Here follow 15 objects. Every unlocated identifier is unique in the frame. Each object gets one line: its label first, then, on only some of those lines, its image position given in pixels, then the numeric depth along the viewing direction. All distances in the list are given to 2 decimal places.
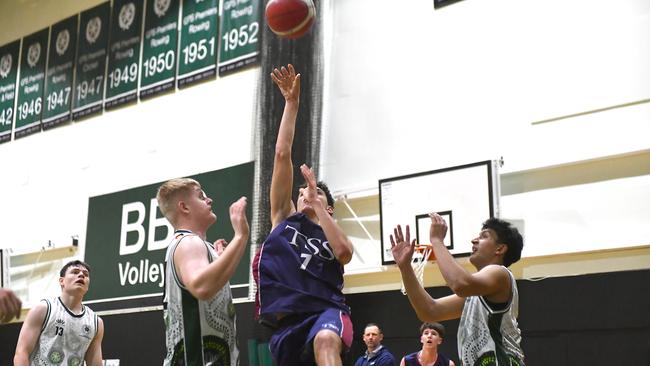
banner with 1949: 13.99
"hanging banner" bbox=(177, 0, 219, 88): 12.78
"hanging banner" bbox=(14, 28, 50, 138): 15.45
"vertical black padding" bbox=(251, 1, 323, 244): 10.41
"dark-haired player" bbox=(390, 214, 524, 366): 4.58
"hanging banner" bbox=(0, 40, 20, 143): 16.02
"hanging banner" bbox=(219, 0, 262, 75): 12.07
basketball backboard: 8.84
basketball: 7.55
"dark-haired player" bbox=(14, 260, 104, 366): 6.82
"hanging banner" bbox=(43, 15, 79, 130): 14.95
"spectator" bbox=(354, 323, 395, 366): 9.05
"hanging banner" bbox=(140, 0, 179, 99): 13.38
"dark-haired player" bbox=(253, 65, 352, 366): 4.62
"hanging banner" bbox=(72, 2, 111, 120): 14.45
